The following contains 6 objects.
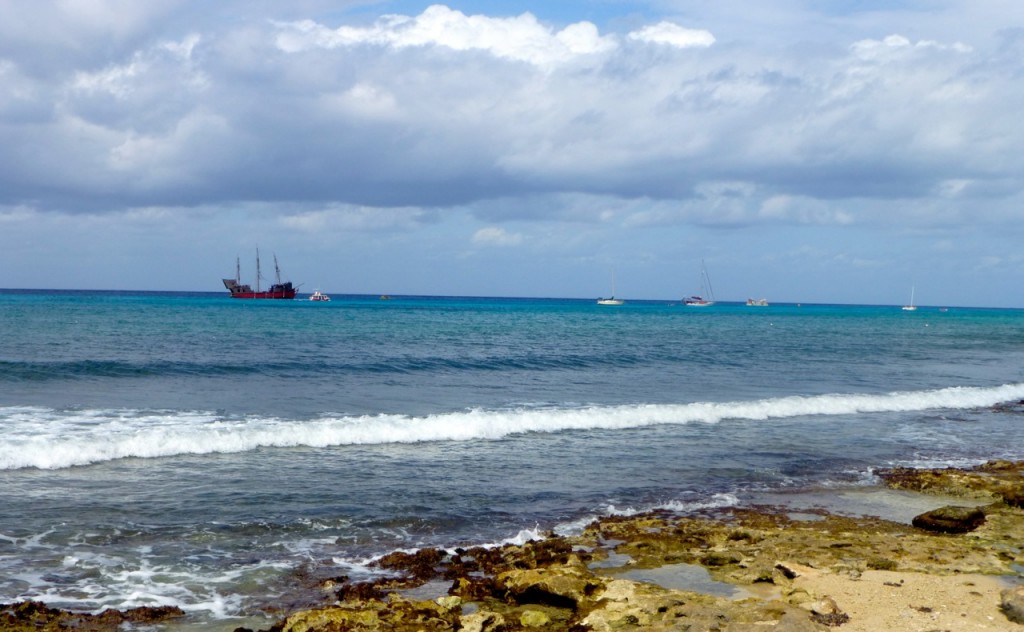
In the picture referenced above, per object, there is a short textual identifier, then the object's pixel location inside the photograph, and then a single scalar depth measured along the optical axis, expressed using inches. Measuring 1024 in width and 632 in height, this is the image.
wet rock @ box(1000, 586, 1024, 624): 332.5
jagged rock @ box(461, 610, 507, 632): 341.1
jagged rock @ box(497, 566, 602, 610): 369.1
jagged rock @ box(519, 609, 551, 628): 347.9
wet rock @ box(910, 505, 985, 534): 500.4
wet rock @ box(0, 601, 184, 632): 344.8
